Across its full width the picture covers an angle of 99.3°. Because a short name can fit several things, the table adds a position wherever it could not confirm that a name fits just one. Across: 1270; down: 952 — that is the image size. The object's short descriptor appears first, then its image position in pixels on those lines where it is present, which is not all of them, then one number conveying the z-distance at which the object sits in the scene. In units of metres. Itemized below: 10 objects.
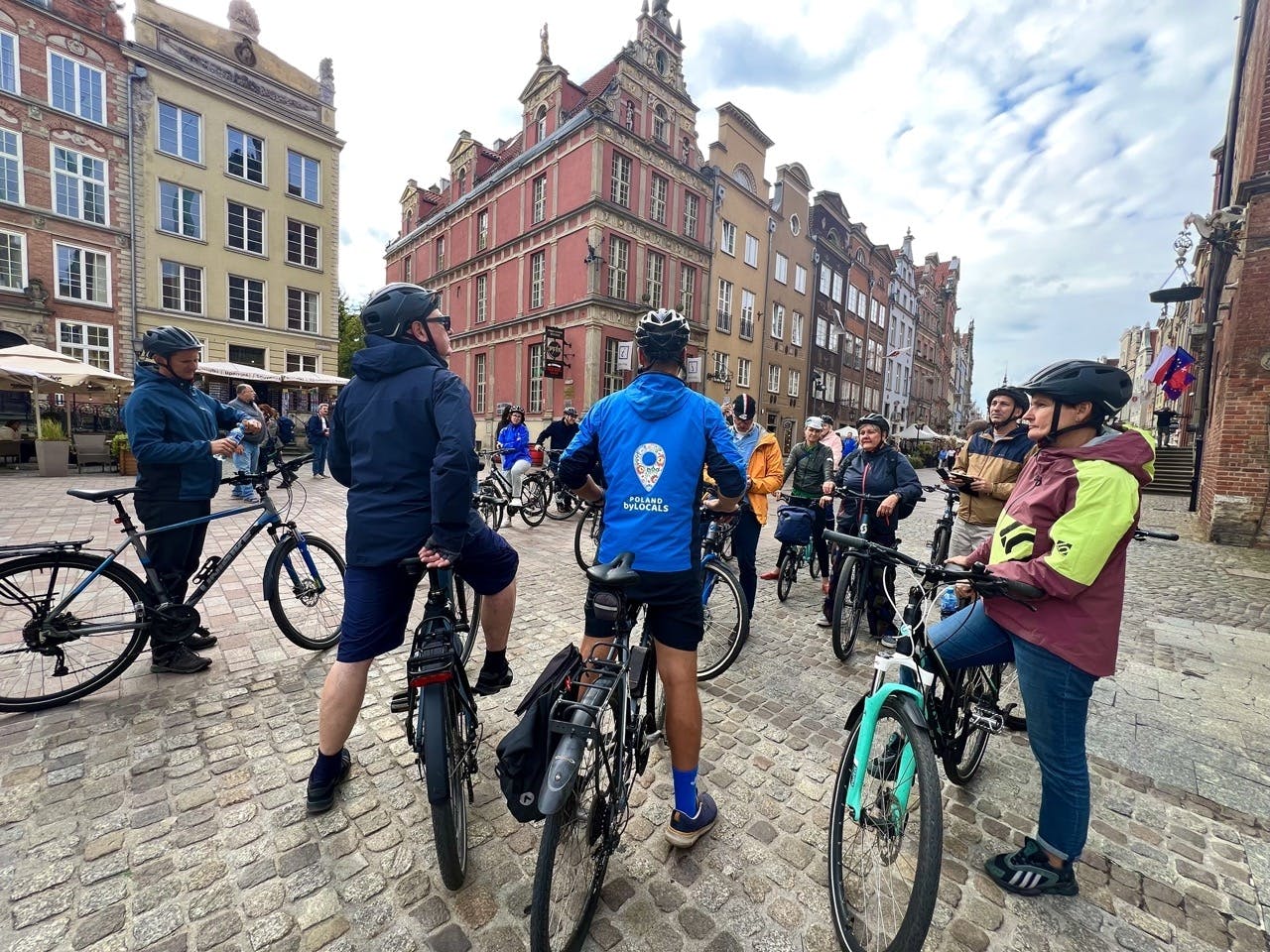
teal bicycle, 1.85
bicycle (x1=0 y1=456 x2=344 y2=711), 3.05
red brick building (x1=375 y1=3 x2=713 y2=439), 21.50
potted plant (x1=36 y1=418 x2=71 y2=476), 12.07
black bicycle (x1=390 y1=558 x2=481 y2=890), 1.94
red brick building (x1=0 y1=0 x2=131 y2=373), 18.44
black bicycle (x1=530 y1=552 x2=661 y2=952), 1.57
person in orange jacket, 4.68
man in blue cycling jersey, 2.17
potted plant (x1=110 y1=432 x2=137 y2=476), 12.54
